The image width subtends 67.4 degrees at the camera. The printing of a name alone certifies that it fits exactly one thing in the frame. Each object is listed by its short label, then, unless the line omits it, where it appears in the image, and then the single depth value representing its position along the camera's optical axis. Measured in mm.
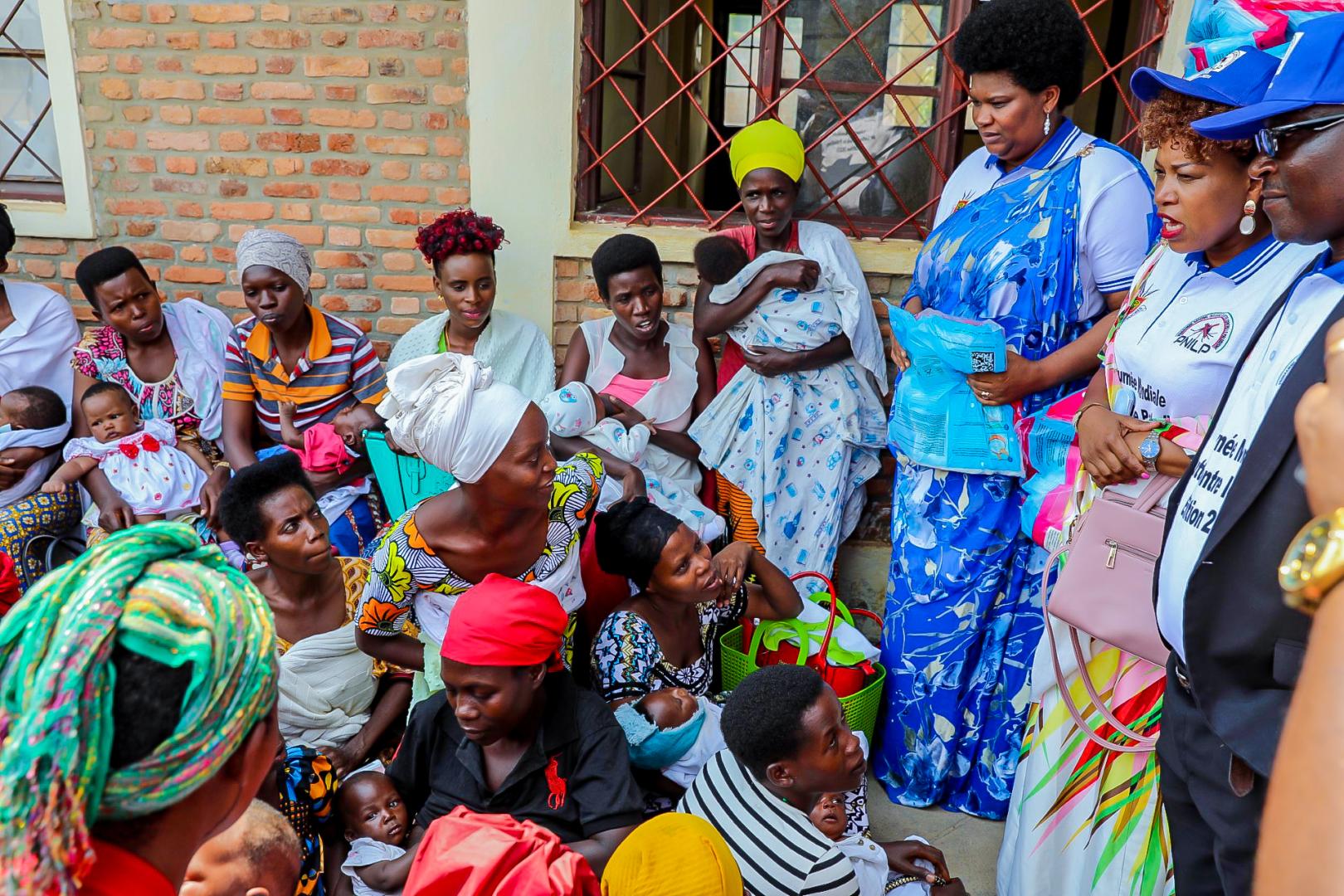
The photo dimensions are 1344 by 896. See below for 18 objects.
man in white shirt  1332
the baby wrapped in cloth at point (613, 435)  3578
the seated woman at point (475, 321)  3826
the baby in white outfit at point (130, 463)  3816
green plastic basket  3154
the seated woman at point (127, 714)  925
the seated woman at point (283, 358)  3844
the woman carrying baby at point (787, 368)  3633
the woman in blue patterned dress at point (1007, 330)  2760
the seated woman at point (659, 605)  2877
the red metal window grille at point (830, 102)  3982
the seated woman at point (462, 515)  2605
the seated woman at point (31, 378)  3814
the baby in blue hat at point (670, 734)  2688
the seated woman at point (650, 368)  3729
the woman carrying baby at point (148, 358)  3945
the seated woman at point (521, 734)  2324
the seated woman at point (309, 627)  2850
